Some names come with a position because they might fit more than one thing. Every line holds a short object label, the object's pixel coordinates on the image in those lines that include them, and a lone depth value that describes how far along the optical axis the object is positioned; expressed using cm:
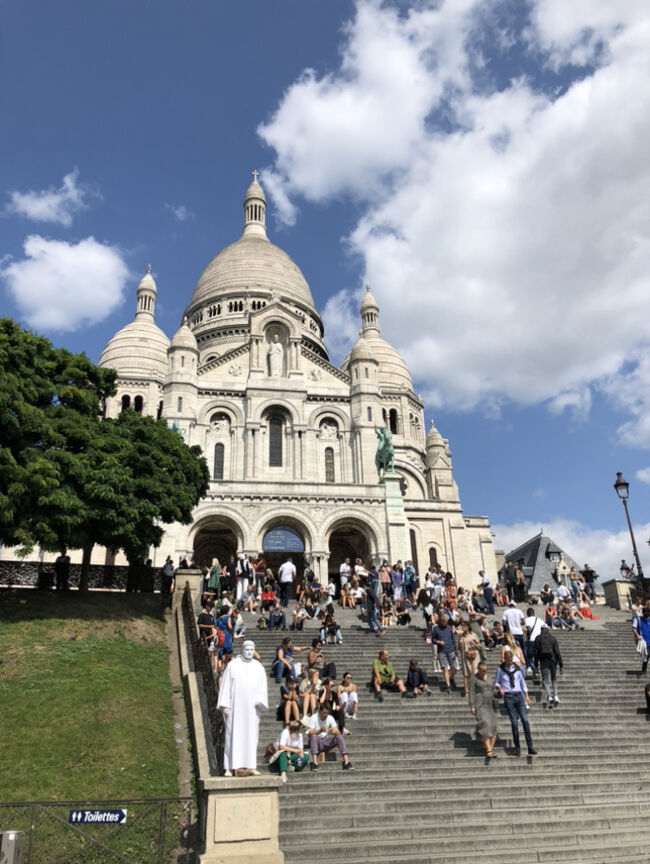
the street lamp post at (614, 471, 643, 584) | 2248
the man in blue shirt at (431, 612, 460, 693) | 1533
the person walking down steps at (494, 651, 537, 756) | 1221
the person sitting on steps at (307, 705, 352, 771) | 1163
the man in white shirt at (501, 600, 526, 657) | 1739
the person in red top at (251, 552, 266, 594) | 2553
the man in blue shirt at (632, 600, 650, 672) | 1681
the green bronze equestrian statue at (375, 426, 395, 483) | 3594
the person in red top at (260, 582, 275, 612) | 2203
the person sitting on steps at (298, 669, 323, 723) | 1262
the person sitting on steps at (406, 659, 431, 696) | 1474
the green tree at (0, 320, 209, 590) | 2016
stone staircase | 978
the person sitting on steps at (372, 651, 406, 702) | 1464
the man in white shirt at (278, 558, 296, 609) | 2305
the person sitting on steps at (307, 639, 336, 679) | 1430
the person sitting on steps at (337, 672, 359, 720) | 1338
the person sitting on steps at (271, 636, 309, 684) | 1466
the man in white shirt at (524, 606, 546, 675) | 1638
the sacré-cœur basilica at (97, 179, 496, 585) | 3372
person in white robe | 875
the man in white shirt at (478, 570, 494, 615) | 2416
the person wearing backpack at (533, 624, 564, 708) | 1448
